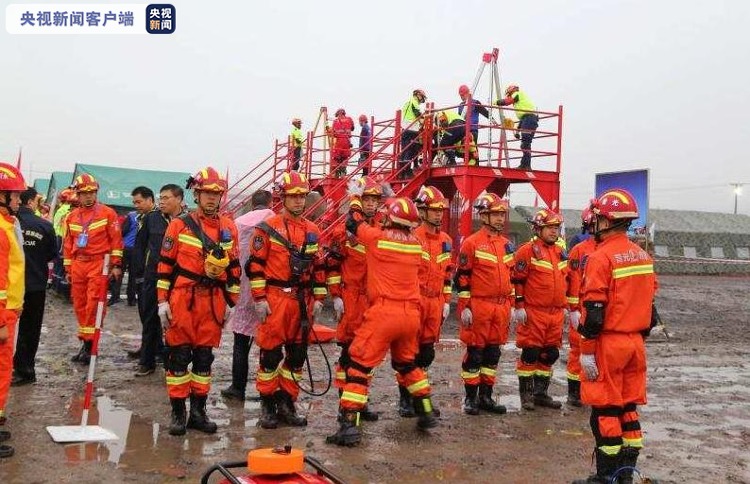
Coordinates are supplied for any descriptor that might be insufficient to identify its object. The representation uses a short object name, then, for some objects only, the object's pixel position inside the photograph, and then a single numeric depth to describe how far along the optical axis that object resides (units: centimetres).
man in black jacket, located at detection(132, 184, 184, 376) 817
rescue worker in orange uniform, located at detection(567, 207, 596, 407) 769
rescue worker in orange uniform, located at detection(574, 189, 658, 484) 505
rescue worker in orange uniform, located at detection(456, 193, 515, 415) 730
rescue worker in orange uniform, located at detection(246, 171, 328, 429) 631
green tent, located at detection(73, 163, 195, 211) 2100
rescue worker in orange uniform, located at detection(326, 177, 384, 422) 679
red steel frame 1371
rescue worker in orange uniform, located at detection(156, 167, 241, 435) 600
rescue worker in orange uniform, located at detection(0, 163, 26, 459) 524
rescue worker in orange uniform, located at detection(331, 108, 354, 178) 1830
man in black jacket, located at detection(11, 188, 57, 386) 768
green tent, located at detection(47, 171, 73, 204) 2222
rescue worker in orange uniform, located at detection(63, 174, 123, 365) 840
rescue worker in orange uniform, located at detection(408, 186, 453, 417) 709
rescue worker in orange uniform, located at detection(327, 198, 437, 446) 600
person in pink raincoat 732
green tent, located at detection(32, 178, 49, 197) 2969
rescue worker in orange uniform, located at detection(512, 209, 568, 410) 759
